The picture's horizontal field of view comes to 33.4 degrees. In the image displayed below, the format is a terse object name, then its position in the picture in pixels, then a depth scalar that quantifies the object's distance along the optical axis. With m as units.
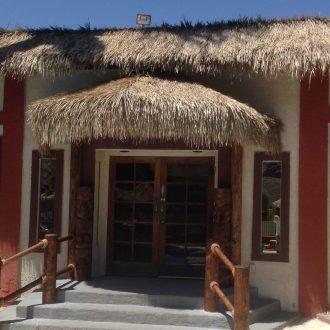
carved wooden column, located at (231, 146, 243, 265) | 7.52
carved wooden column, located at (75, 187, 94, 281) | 7.73
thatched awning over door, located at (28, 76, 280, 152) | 6.45
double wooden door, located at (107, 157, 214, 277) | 8.29
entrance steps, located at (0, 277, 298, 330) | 6.43
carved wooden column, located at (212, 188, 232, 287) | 7.54
